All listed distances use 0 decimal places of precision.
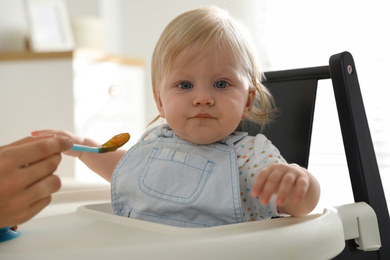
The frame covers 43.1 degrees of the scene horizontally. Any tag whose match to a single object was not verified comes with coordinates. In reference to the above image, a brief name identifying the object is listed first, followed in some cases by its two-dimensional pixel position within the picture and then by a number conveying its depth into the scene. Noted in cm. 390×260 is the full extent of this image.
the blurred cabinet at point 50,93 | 238
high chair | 50
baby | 68
